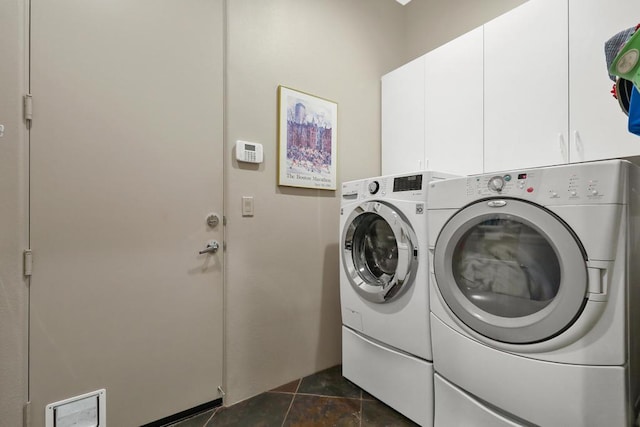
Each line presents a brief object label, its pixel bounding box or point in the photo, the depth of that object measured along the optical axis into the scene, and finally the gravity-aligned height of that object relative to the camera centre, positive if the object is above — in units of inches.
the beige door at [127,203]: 45.8 +2.1
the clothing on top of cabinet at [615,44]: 31.7 +20.1
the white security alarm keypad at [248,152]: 61.7 +14.2
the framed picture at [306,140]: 67.9 +19.3
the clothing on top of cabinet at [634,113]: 30.3 +11.3
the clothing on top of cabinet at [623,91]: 33.5 +15.2
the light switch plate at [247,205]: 63.1 +2.2
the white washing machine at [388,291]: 52.3 -15.4
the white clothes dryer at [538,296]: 33.0 -11.1
